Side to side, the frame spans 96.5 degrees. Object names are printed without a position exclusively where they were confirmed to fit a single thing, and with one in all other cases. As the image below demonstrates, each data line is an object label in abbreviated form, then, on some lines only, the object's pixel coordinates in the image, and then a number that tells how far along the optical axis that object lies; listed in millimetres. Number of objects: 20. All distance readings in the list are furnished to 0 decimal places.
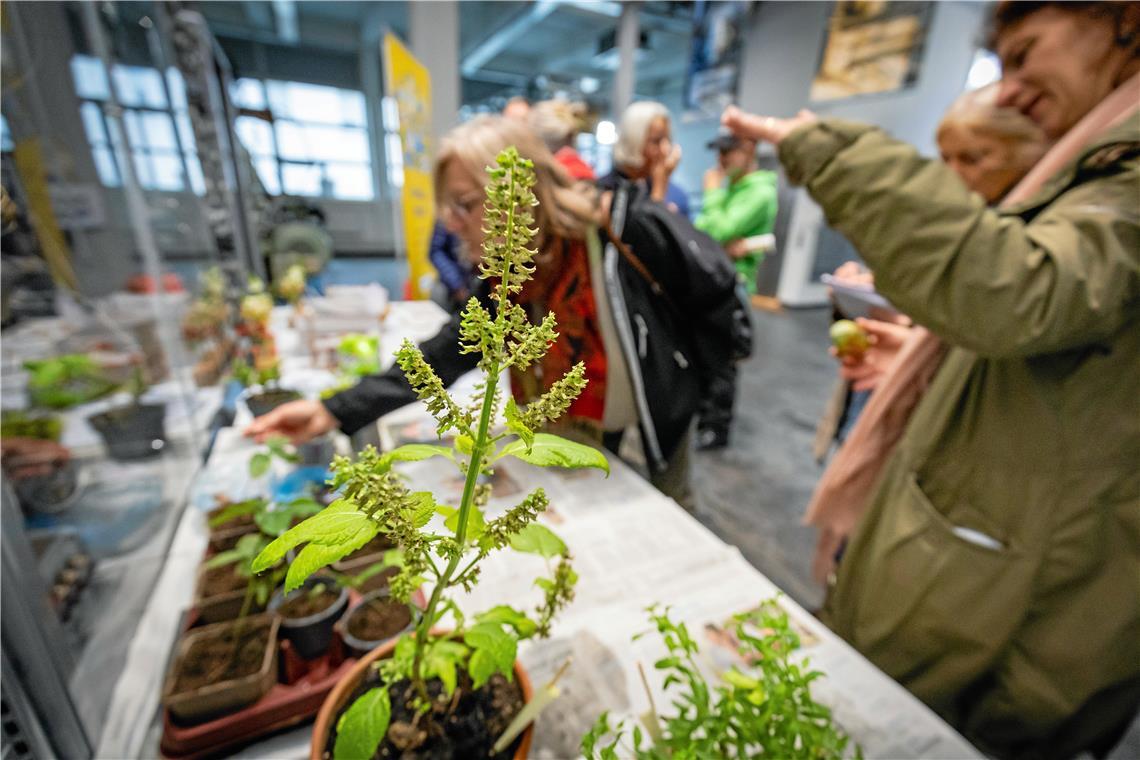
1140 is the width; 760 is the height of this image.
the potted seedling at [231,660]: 586
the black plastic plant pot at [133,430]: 1130
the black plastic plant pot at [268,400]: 1298
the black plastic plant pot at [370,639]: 644
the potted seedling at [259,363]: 1319
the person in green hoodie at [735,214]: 2586
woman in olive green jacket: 635
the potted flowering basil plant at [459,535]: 297
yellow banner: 2967
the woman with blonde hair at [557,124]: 2027
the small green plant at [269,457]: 890
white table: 634
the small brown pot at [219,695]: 576
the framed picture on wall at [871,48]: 4465
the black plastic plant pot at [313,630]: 650
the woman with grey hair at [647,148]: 1956
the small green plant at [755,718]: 469
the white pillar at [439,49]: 3639
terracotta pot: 465
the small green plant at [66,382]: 909
